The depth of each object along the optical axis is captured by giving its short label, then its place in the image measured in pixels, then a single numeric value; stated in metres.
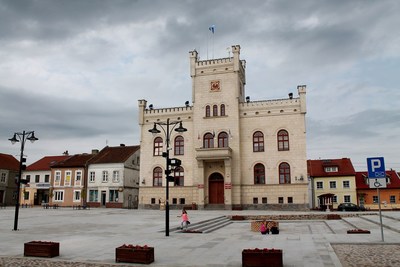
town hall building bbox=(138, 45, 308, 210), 43.22
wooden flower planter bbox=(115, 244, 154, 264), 10.62
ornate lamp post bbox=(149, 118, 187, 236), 17.17
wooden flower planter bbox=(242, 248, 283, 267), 9.70
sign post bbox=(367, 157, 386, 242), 13.91
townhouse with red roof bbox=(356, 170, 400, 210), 52.45
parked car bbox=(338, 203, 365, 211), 45.26
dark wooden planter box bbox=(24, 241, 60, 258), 11.50
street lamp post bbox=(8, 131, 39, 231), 20.50
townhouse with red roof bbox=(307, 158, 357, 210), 52.91
